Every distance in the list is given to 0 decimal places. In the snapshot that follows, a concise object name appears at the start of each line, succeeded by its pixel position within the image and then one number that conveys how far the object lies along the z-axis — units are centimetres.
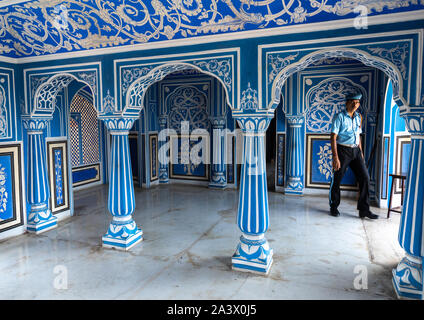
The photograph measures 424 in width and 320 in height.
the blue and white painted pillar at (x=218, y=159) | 721
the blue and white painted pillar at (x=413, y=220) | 261
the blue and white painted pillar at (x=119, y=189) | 378
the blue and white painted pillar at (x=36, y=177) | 434
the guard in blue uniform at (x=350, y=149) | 451
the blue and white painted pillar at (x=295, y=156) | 636
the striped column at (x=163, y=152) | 777
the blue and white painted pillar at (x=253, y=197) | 312
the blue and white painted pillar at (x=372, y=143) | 578
